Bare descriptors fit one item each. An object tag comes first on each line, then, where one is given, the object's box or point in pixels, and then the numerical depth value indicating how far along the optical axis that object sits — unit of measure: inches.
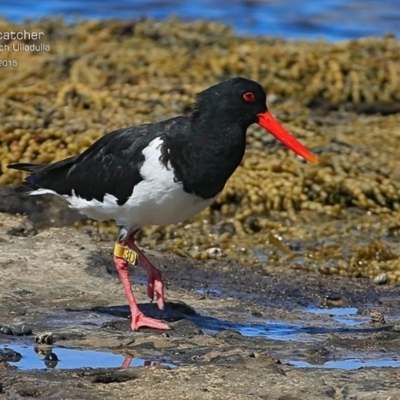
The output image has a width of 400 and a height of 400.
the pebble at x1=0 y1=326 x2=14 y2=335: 422.0
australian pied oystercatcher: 458.9
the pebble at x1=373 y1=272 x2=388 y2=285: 581.8
